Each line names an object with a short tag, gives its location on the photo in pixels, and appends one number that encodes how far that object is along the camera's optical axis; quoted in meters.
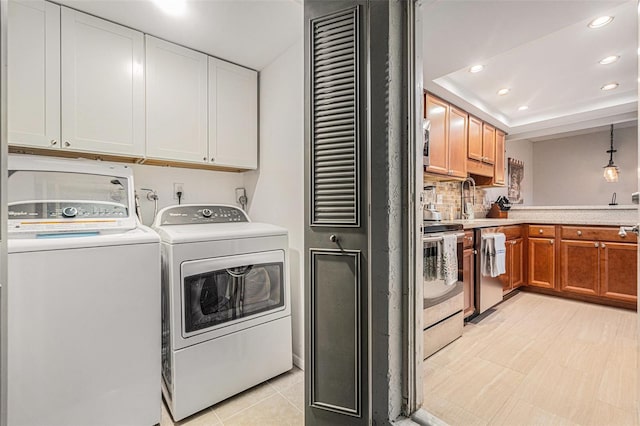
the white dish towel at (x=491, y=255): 2.61
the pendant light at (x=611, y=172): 3.97
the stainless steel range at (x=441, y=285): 1.98
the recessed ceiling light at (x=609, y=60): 2.37
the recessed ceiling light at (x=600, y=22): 1.83
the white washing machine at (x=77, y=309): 1.17
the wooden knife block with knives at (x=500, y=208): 3.95
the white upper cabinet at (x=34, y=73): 1.45
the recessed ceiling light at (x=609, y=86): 2.84
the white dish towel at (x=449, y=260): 2.06
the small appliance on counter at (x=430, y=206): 2.57
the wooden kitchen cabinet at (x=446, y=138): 2.66
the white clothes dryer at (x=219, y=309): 1.49
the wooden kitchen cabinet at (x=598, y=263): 2.79
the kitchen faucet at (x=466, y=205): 3.62
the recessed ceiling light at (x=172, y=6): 1.57
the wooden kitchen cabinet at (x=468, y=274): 2.43
